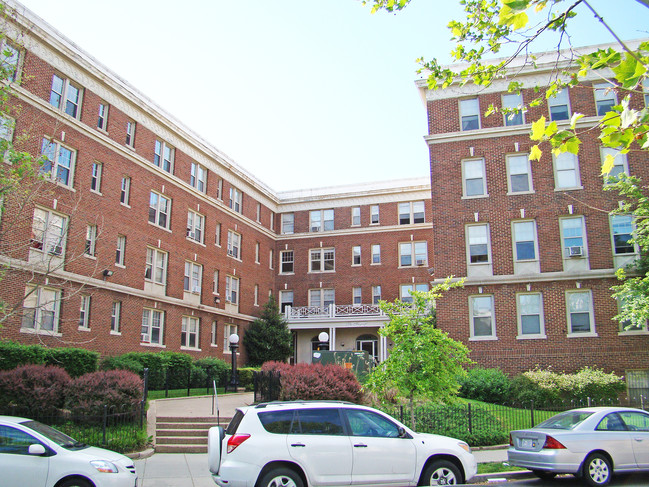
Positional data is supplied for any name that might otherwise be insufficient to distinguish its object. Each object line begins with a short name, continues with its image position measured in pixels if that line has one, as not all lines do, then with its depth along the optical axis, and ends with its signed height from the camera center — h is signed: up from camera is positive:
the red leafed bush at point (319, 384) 16.69 -0.48
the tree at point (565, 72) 5.54 +3.45
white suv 8.91 -1.32
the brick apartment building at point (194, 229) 24.45 +6.41
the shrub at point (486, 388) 22.97 -0.79
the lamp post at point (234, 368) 26.39 -0.08
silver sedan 11.13 -1.49
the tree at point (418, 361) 13.66 +0.16
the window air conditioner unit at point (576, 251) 25.86 +5.15
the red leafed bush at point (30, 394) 14.85 -0.71
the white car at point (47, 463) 9.03 -1.53
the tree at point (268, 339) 39.38 +1.86
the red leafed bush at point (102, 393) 14.97 -0.71
